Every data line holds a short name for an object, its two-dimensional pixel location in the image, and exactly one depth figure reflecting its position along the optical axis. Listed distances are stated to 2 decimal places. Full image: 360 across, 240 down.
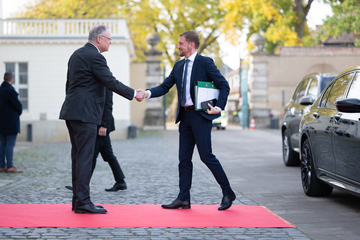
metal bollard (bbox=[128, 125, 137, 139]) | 20.73
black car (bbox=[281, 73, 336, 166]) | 9.69
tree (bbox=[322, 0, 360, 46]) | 25.09
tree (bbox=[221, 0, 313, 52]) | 27.78
